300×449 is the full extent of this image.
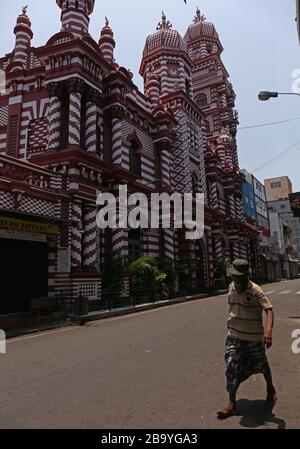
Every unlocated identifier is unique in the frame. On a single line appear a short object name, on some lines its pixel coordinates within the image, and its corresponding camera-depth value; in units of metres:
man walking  4.43
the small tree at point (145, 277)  19.91
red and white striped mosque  14.40
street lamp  12.52
